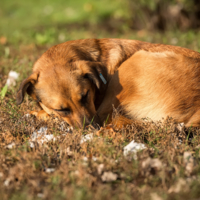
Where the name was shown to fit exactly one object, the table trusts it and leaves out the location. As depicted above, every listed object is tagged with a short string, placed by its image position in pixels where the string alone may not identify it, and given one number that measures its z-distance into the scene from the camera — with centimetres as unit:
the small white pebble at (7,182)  488
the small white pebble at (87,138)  619
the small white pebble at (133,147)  561
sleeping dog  693
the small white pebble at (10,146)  598
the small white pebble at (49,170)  521
